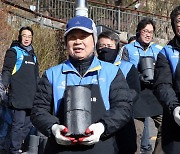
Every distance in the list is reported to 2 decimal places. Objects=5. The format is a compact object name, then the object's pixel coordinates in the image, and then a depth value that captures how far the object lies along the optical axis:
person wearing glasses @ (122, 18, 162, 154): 6.20
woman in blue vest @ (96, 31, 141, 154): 4.29
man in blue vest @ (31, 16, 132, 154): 3.37
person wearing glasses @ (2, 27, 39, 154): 7.38
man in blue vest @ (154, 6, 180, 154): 3.65
